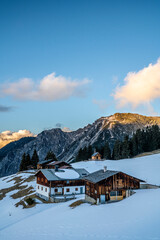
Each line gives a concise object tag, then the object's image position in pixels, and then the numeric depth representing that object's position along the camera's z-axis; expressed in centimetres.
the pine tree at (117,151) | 11557
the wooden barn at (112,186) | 3706
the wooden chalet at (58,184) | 5162
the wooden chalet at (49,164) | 8869
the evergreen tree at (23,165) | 10819
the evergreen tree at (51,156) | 11474
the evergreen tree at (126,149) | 10889
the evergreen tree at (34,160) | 11188
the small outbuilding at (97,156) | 10823
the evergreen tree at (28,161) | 10948
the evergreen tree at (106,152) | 12316
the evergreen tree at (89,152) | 12938
